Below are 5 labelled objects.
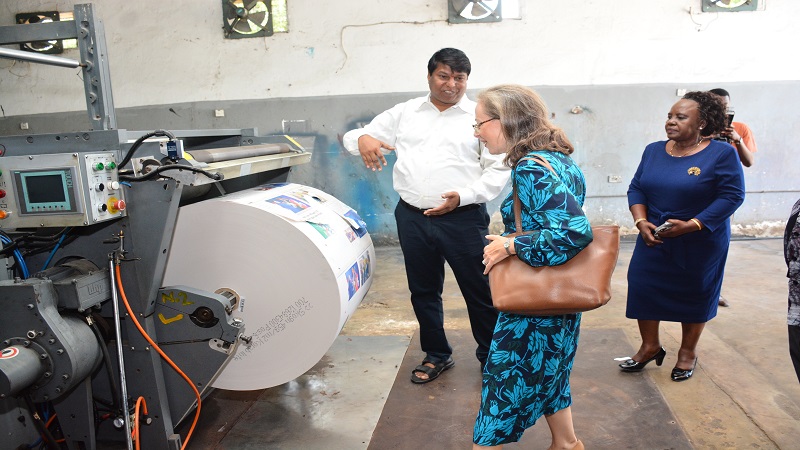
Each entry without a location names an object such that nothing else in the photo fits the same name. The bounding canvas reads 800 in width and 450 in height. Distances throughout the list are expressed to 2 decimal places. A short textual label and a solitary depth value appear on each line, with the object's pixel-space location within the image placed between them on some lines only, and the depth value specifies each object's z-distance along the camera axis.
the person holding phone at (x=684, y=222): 2.40
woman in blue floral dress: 1.52
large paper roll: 2.07
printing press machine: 1.69
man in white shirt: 2.48
